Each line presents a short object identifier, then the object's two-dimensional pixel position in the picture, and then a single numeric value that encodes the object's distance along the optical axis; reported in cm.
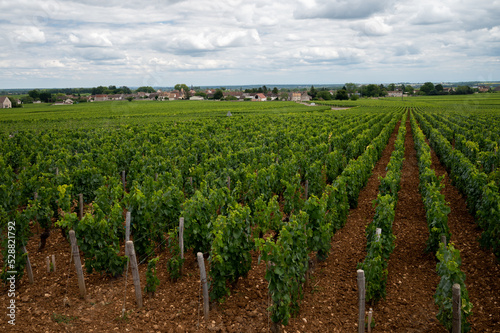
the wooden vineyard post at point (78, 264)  660
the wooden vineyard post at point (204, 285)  600
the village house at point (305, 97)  13108
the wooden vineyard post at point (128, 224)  749
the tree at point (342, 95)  12238
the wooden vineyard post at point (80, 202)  998
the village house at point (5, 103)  8473
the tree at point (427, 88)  17195
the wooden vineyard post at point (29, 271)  710
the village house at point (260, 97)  14475
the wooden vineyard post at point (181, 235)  724
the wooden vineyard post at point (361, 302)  550
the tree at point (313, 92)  13550
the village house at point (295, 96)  13675
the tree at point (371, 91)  16992
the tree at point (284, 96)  14716
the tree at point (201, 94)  15249
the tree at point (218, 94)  13650
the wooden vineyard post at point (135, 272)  623
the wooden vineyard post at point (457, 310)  496
